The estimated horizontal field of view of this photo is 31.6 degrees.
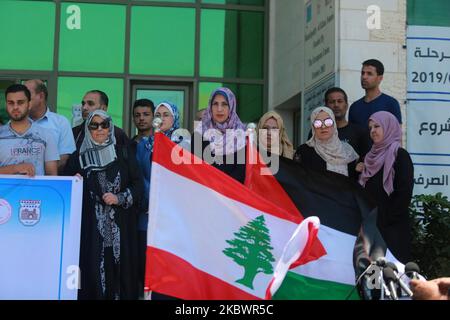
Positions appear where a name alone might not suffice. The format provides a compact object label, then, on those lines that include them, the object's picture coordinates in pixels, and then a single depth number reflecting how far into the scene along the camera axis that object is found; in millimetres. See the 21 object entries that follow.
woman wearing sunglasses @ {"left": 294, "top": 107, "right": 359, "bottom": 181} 7156
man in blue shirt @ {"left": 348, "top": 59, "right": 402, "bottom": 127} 8211
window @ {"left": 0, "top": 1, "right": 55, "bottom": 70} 11734
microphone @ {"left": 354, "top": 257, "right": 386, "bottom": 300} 4469
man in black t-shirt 7574
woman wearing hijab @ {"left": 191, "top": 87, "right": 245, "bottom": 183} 6496
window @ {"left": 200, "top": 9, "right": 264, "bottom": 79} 12078
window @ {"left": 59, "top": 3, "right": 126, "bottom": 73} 11820
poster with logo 6242
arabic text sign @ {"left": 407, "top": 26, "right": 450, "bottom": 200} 9344
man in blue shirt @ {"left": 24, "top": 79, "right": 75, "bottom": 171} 7105
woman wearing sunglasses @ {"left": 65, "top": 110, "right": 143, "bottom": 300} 6555
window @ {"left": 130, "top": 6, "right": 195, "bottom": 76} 11930
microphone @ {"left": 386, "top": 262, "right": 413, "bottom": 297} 4260
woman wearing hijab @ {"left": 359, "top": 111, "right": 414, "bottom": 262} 6867
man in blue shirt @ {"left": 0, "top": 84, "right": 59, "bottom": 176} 6531
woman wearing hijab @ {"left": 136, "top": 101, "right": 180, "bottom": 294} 6871
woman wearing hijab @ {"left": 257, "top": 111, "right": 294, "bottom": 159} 7238
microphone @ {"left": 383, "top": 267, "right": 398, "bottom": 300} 4289
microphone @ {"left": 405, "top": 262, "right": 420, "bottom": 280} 4402
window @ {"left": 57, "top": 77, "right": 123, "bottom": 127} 11688
